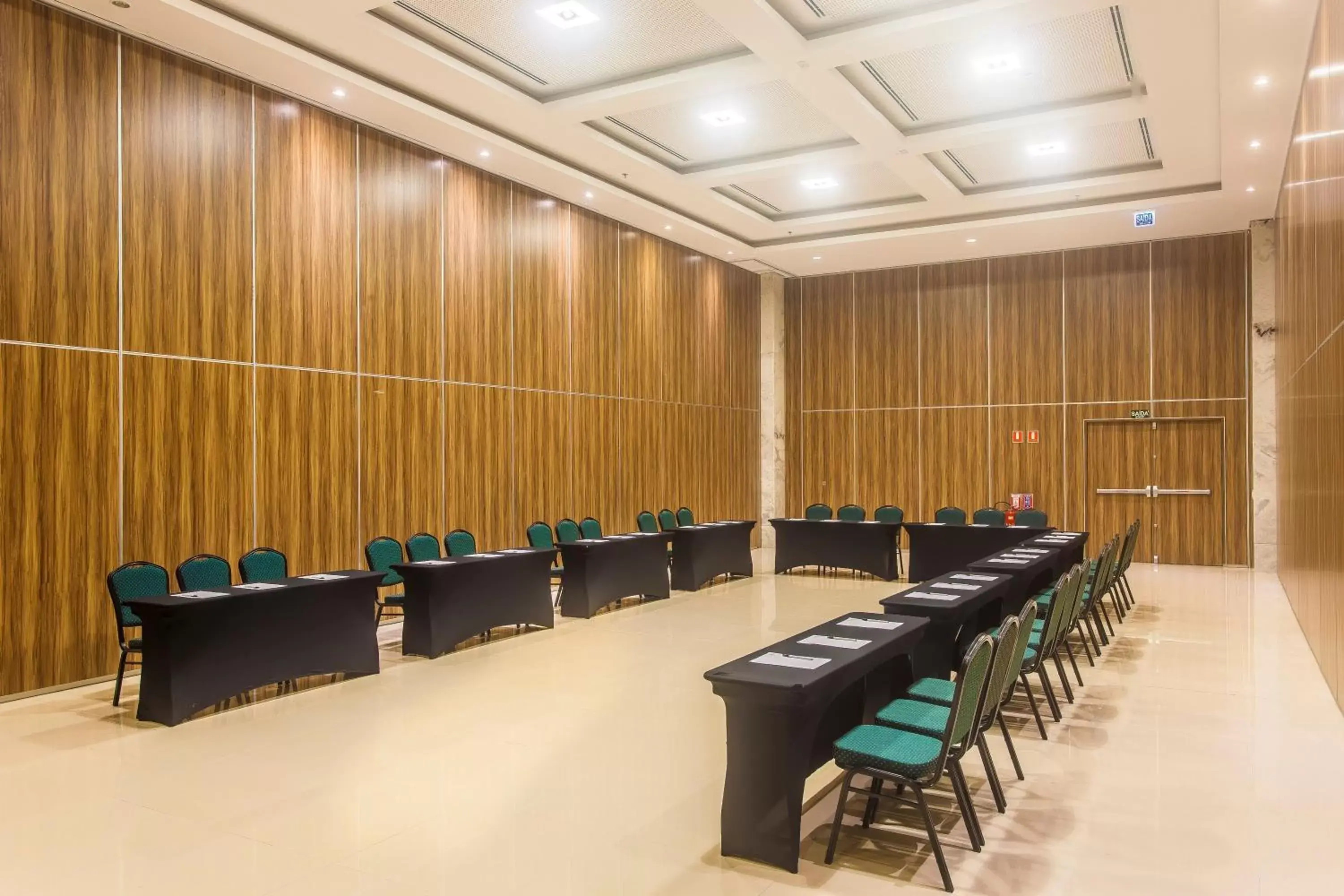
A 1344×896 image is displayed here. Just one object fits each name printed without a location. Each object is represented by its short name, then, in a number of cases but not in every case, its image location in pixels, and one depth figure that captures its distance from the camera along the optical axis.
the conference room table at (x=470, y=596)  7.29
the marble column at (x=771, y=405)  16.22
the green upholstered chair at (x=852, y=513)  12.64
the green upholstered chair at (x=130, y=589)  5.88
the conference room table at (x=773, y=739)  3.52
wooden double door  13.17
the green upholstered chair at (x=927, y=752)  3.37
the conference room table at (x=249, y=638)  5.50
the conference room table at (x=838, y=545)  11.77
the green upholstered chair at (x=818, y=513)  13.01
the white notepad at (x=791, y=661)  3.82
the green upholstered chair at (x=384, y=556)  7.95
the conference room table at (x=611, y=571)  9.12
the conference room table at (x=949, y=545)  10.88
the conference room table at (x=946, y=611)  5.22
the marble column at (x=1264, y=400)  12.38
